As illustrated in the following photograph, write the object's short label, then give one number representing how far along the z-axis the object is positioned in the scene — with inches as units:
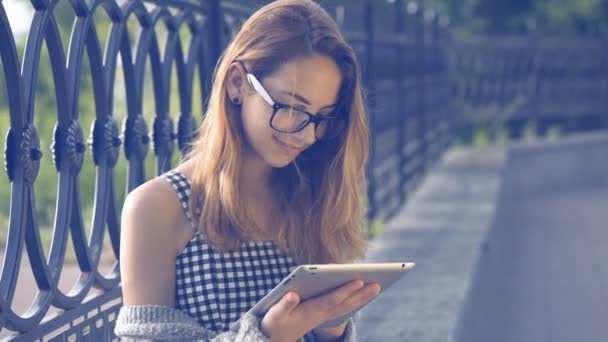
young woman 87.3
